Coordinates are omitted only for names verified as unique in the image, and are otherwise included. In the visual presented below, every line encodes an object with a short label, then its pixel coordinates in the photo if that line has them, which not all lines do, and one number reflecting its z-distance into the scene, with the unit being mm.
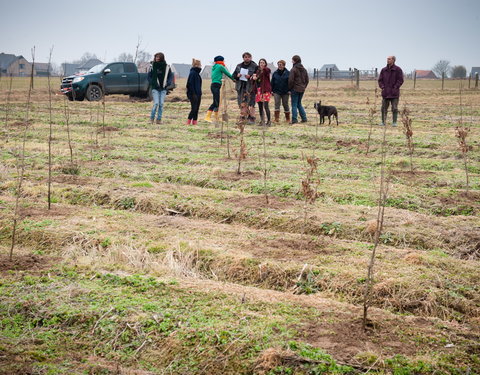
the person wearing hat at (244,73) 15148
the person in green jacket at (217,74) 15231
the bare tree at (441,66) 137475
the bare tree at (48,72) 6994
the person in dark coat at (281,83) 15891
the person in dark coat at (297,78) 15781
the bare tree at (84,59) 142575
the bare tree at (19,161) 6180
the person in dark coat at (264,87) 14797
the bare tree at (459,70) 93588
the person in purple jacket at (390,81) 15086
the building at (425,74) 118012
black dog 16172
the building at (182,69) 140875
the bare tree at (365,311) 4061
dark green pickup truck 22734
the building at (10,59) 128012
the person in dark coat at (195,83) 15062
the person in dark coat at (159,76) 14969
